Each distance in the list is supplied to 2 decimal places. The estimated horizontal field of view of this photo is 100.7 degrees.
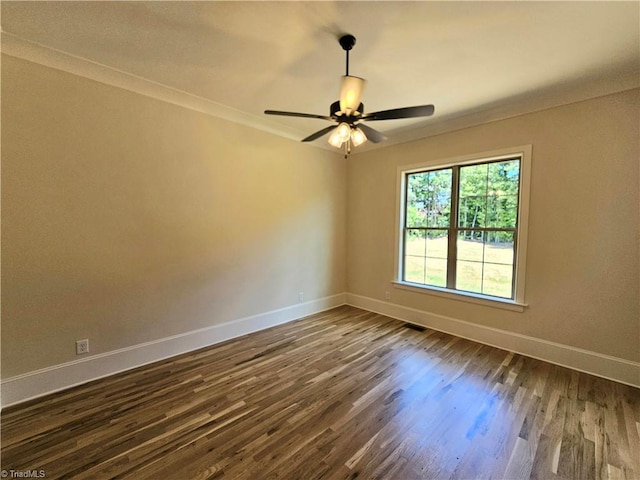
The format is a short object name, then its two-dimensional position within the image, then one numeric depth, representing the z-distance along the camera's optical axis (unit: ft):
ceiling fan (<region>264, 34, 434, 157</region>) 6.16
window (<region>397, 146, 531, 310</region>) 10.28
